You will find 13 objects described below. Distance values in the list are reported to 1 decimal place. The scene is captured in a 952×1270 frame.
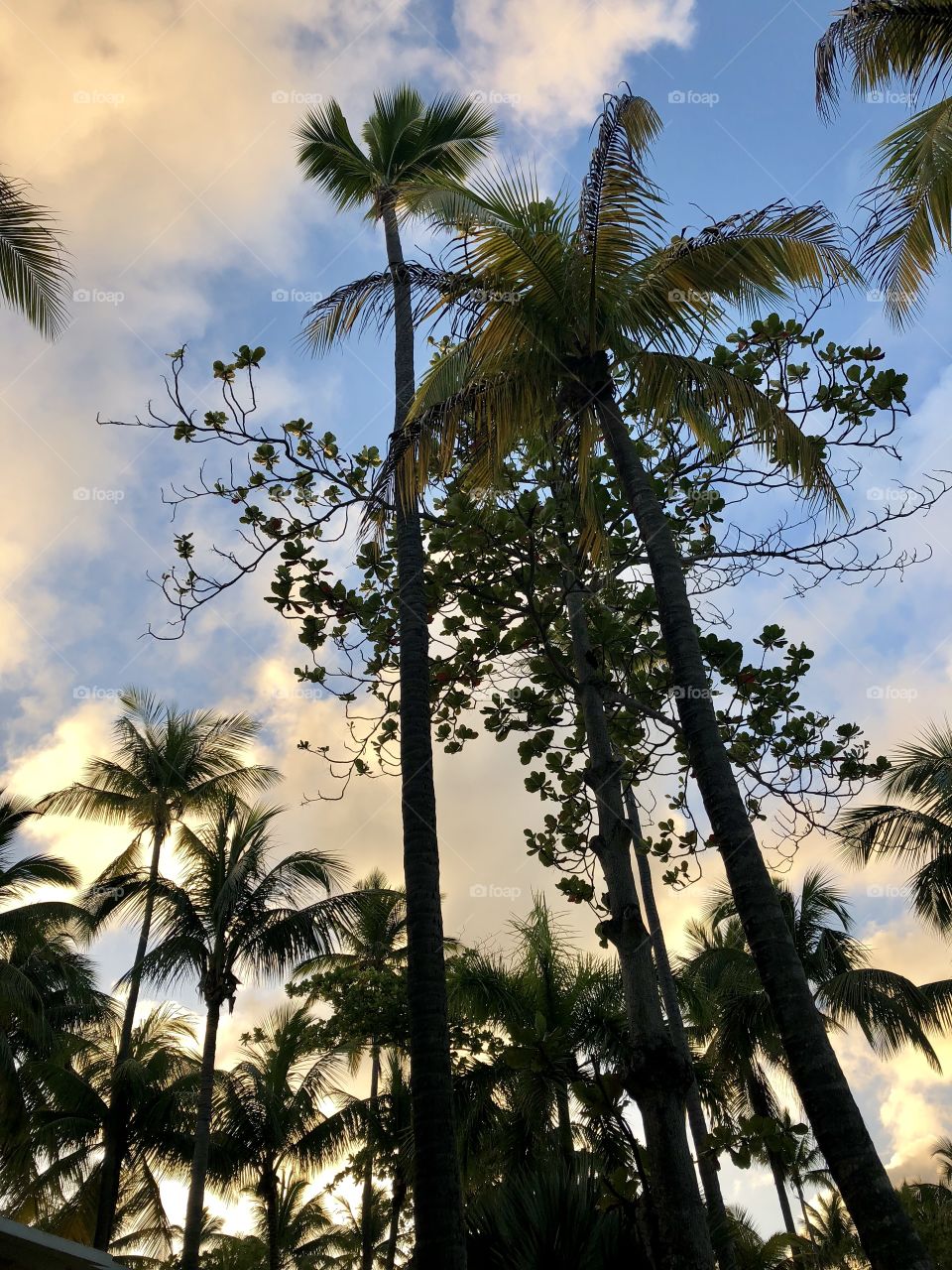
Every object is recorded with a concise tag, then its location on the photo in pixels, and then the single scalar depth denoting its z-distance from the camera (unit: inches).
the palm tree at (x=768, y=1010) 768.9
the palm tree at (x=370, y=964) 734.5
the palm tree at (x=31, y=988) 689.0
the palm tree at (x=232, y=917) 704.4
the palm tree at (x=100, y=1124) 744.3
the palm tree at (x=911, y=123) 354.6
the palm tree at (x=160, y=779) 873.9
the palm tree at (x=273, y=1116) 805.9
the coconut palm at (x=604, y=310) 299.4
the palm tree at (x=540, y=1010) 570.9
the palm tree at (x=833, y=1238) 725.5
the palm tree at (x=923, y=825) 757.3
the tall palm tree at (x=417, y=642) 229.0
